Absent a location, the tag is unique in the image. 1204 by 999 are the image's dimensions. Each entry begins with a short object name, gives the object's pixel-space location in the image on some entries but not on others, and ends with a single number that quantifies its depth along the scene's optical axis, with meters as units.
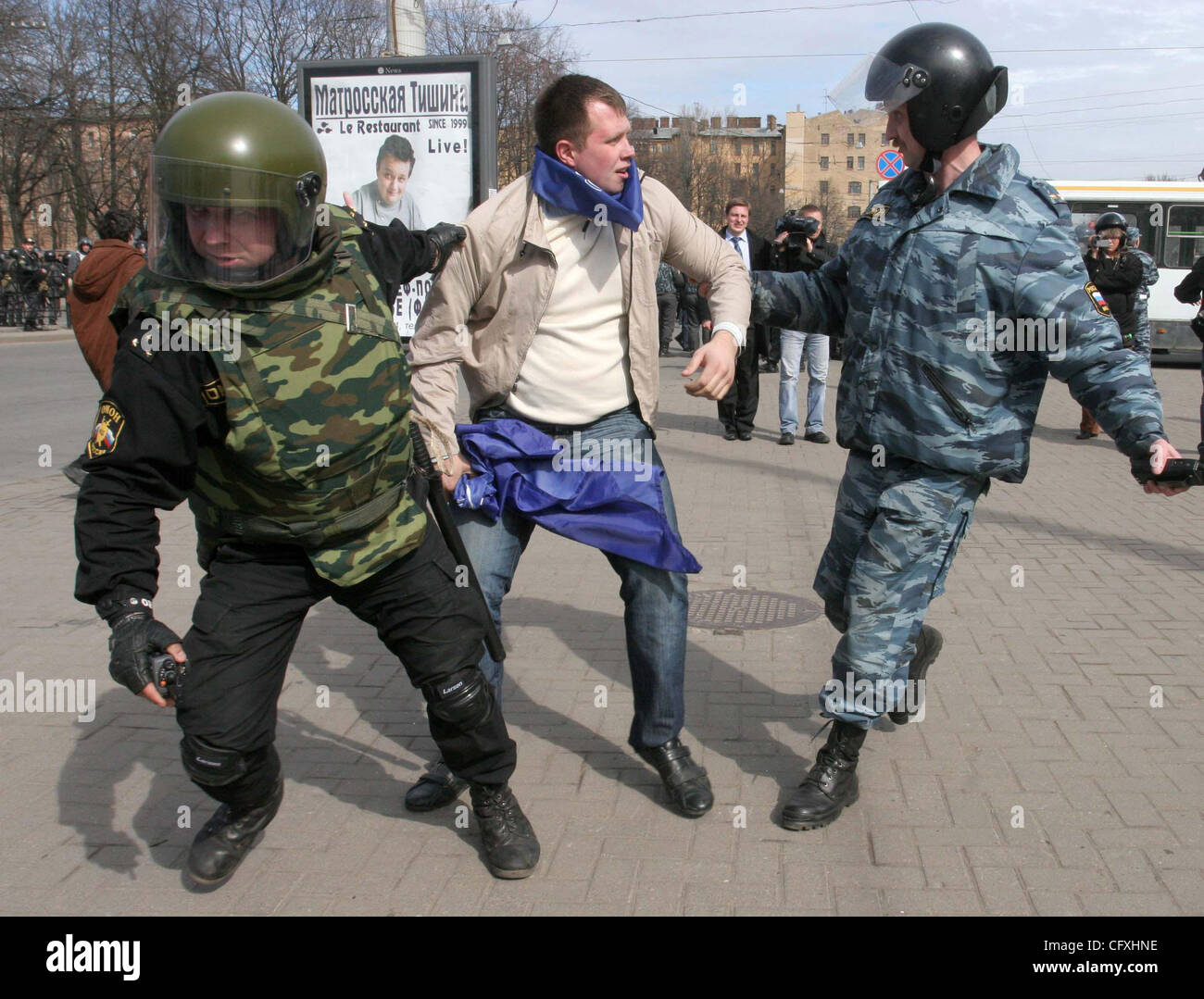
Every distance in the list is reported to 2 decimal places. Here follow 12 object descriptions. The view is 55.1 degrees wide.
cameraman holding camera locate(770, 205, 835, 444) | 10.02
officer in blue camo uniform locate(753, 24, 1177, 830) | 2.96
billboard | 7.54
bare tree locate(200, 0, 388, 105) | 39.38
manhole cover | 5.18
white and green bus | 19.56
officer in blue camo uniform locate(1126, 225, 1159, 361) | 10.90
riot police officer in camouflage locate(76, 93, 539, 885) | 2.44
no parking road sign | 12.77
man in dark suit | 10.23
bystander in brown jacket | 7.14
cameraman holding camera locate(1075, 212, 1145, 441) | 10.80
